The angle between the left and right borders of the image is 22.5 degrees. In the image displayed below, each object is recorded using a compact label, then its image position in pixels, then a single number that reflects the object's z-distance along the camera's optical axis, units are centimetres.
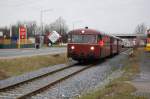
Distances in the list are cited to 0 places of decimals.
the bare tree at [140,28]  17300
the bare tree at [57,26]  13749
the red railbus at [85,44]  3075
